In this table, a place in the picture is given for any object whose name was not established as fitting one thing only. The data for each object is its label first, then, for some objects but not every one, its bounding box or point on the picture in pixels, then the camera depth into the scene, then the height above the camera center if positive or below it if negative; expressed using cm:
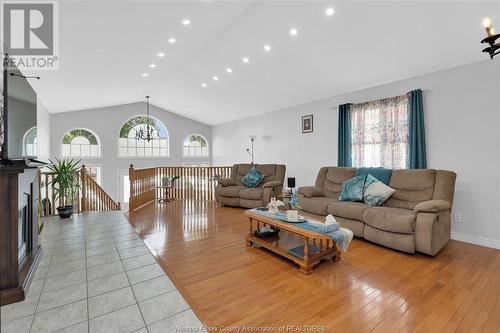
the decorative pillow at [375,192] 348 -38
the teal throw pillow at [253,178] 564 -23
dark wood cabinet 195 -55
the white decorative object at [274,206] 310 -50
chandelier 855 +150
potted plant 438 -26
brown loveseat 512 -45
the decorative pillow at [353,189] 373 -36
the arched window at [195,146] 953 +95
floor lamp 720 +89
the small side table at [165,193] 653 -64
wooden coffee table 243 -93
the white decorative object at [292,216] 274 -56
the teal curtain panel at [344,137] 474 +59
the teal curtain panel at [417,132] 370 +52
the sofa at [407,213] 277 -62
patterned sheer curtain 399 +59
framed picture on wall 560 +104
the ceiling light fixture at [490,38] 150 +81
